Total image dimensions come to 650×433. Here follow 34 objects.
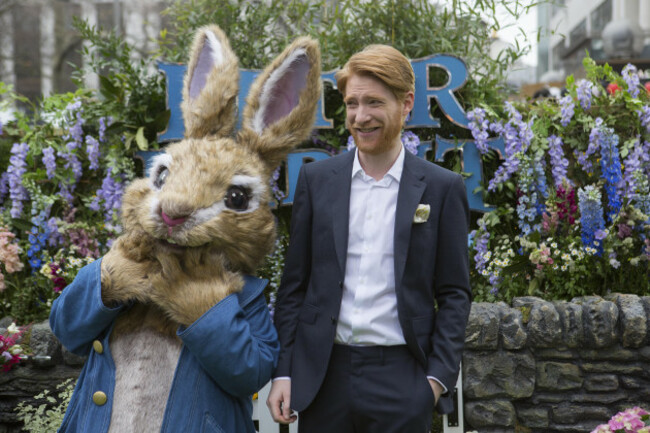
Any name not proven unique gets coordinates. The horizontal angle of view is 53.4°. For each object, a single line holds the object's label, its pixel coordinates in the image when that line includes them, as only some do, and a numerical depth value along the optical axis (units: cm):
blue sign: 423
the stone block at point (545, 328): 360
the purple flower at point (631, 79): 422
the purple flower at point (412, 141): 421
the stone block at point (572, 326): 361
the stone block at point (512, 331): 360
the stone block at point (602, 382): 364
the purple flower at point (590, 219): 392
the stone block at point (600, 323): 358
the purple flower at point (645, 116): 413
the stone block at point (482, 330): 359
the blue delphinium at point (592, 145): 405
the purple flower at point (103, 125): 429
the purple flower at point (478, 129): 416
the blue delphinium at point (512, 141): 413
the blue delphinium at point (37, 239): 416
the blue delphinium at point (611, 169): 399
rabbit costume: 204
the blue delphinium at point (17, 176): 429
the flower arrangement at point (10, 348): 347
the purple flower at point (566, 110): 421
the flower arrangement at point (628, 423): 292
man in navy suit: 211
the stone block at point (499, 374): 363
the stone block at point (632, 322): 356
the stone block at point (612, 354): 363
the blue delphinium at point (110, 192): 420
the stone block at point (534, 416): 366
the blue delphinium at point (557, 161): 414
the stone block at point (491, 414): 364
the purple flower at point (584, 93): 425
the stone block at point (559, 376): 365
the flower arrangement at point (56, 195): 413
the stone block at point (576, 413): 367
